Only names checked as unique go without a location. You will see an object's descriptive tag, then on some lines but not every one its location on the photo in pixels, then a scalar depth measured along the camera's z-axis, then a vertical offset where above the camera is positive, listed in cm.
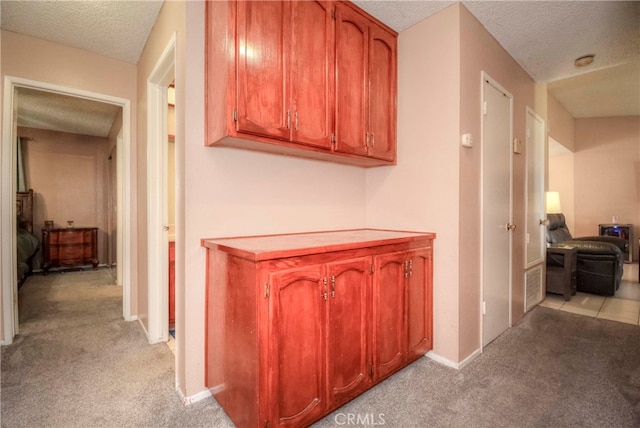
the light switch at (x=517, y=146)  267 +56
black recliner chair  349 -72
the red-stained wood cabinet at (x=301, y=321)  126 -55
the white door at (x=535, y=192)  300 +17
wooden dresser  491 -60
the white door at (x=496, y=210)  227 -1
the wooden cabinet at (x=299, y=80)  145 +73
